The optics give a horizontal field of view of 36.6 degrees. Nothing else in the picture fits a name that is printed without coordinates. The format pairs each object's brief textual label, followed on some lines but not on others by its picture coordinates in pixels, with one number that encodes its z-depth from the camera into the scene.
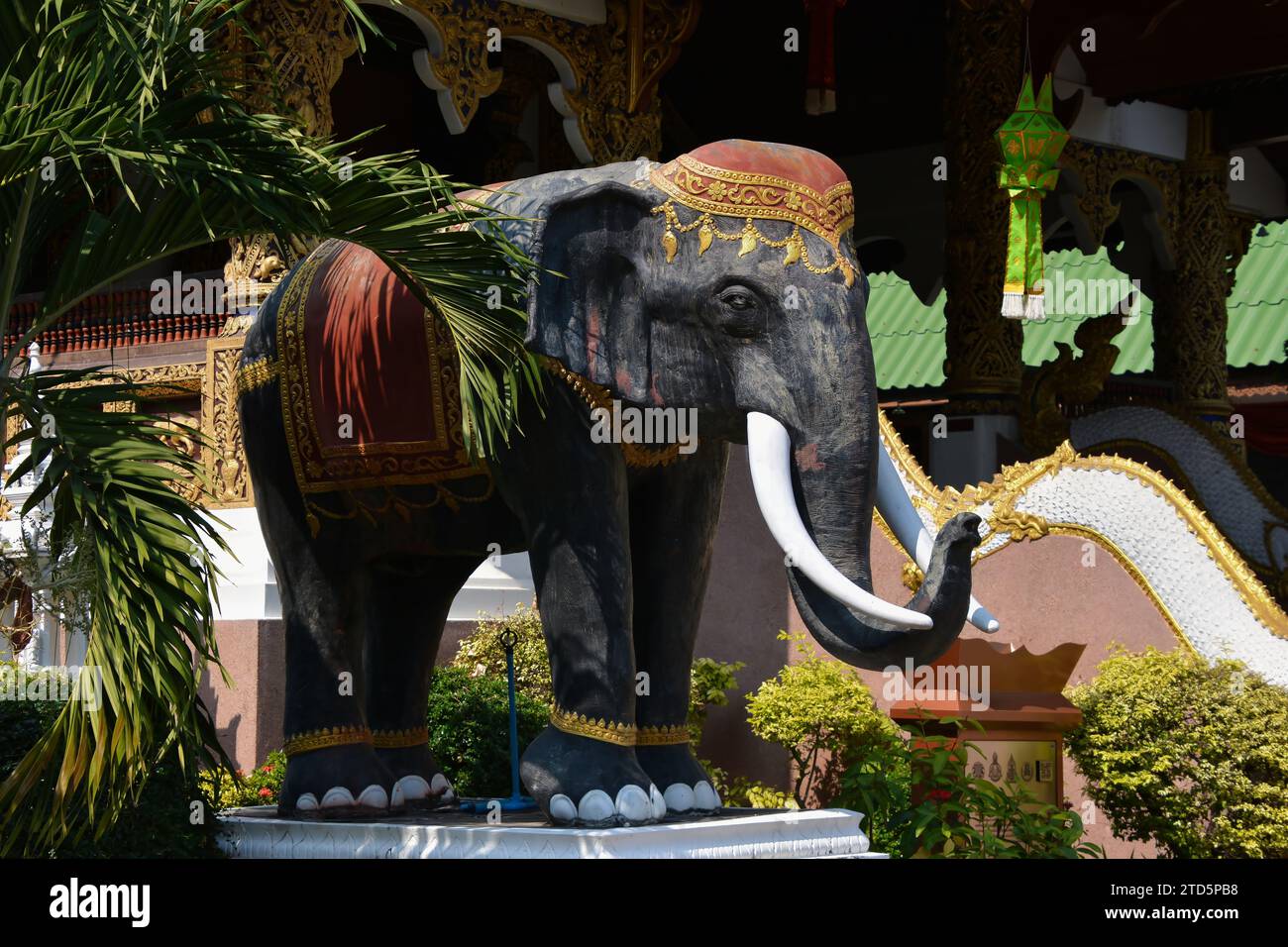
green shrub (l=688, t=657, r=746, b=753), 11.15
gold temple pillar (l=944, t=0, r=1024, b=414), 14.66
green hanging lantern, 12.61
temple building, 11.05
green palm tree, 5.96
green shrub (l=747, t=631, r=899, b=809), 10.93
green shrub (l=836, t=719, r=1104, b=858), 8.24
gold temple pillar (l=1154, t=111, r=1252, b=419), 17.66
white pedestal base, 6.44
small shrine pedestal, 9.50
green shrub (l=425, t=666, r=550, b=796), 9.78
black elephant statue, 6.54
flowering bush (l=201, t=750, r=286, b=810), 9.15
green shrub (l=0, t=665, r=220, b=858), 6.63
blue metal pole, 7.44
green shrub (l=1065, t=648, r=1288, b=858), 9.95
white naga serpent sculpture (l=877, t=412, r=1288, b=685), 11.02
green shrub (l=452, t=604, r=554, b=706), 10.77
